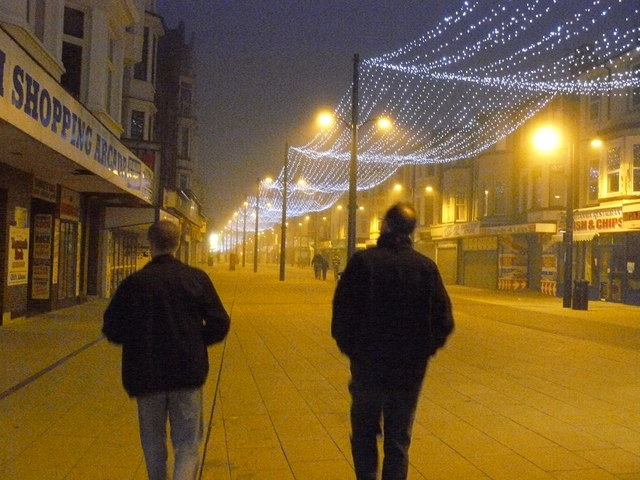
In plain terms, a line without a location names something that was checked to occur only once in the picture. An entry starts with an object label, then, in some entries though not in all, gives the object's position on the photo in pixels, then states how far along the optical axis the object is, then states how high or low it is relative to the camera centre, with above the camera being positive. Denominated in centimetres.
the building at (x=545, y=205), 2447 +250
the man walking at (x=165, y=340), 386 -44
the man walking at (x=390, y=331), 381 -35
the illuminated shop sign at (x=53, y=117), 846 +189
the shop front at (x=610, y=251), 2406 +56
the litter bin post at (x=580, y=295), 2186 -82
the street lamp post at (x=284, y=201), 3756 +295
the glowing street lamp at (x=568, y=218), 2130 +138
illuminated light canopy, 2422 +611
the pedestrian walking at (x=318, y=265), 4244 -37
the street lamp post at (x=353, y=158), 2170 +298
